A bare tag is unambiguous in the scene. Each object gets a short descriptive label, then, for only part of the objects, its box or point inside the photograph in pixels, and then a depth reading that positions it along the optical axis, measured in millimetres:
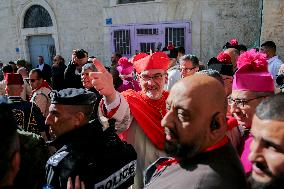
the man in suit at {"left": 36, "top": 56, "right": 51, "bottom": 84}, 8906
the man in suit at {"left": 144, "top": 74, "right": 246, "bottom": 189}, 1282
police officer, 1660
